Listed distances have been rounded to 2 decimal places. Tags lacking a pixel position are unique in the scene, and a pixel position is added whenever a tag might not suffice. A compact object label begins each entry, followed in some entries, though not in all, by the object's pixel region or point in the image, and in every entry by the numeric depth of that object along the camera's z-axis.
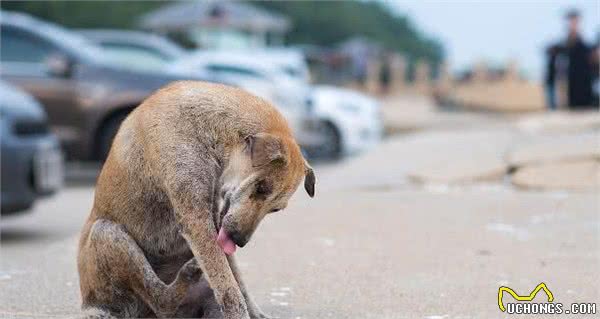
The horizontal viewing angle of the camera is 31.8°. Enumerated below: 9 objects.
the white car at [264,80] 16.28
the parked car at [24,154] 9.31
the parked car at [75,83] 13.44
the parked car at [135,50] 16.88
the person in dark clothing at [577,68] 18.98
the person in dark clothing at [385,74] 51.47
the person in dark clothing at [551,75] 20.00
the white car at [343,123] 18.11
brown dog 5.09
